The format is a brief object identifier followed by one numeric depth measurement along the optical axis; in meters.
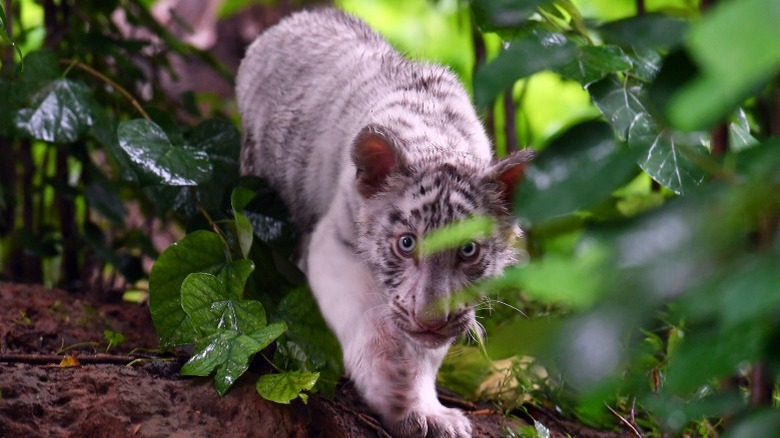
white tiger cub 2.46
